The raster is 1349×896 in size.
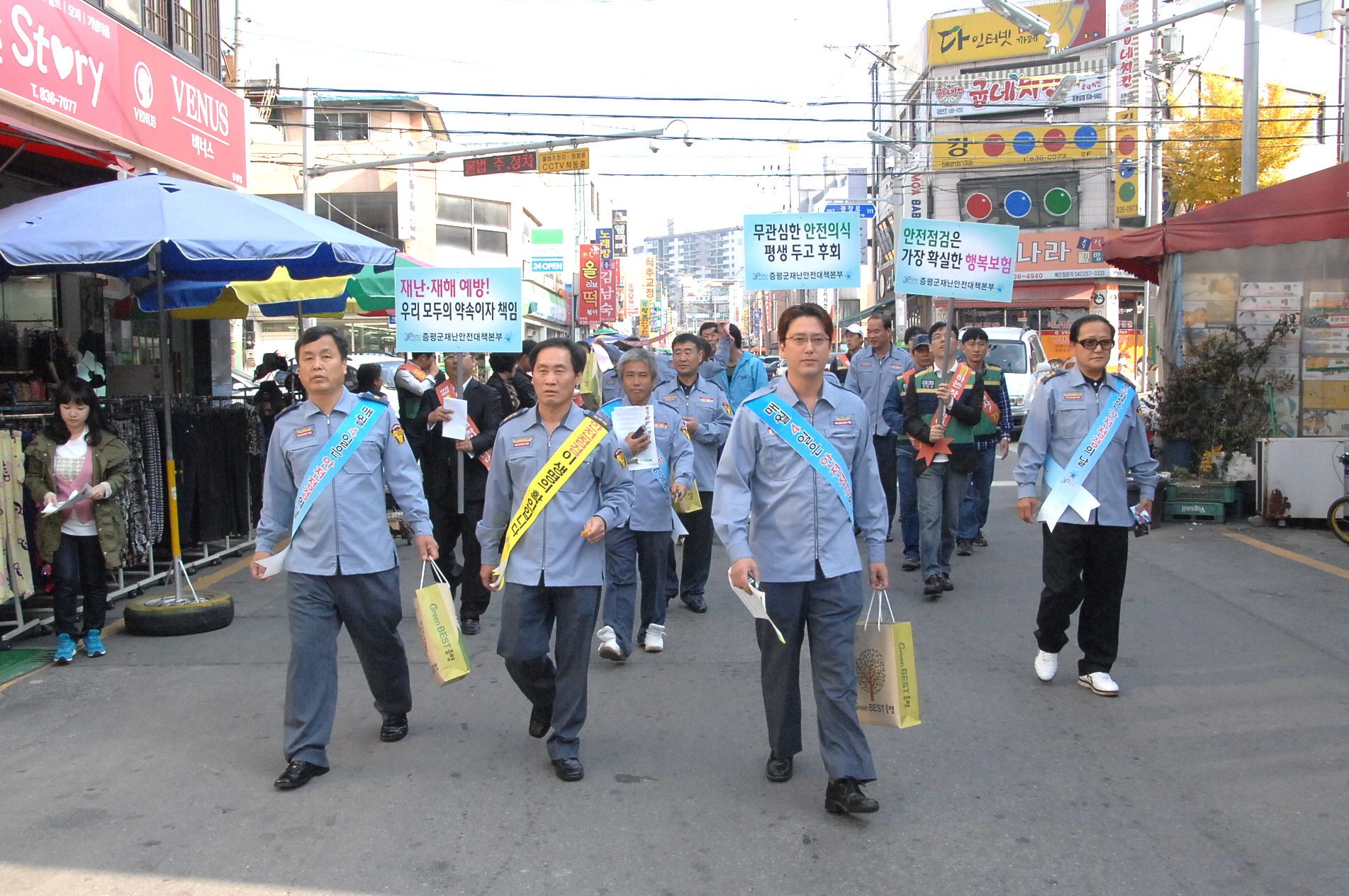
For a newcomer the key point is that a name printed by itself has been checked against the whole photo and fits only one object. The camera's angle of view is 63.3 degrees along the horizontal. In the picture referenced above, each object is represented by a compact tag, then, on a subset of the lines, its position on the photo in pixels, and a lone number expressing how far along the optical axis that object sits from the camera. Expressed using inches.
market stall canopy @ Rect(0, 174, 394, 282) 258.5
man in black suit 284.2
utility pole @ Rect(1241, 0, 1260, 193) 618.5
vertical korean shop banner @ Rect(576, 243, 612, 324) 1862.7
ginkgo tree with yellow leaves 1190.9
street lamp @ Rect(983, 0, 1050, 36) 699.4
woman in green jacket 253.1
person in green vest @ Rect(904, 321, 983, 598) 315.9
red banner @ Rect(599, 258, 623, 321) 1894.7
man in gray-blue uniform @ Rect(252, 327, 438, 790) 181.6
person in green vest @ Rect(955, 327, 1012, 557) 341.4
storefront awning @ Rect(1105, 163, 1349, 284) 405.7
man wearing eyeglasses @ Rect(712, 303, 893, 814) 162.9
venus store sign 319.9
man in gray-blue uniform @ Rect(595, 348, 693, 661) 252.5
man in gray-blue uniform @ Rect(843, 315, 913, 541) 382.0
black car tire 280.2
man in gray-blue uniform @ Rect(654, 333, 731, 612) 300.0
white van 801.6
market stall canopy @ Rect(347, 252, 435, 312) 480.3
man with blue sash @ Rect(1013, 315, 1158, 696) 219.6
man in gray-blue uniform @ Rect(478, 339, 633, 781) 181.6
